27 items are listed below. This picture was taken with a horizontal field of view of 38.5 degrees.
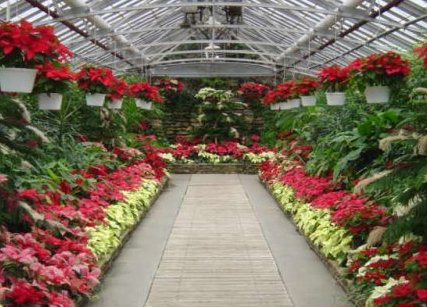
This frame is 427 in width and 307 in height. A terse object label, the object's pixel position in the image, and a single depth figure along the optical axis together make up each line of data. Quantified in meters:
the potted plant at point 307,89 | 9.20
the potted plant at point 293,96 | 9.59
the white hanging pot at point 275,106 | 12.10
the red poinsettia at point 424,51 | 3.29
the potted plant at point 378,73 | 5.49
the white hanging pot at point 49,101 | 5.20
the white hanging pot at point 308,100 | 9.13
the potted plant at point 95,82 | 7.19
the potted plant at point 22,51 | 3.93
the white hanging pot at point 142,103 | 10.59
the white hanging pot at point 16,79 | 4.00
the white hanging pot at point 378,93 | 5.69
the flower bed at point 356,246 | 3.04
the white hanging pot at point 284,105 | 10.85
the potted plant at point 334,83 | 6.81
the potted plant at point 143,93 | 10.21
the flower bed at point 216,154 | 13.17
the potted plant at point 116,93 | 7.80
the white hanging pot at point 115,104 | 8.17
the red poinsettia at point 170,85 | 15.38
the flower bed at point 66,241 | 3.48
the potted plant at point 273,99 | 11.02
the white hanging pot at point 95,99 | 7.39
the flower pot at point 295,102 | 10.41
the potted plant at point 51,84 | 4.63
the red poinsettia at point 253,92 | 15.84
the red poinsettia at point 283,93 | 9.86
